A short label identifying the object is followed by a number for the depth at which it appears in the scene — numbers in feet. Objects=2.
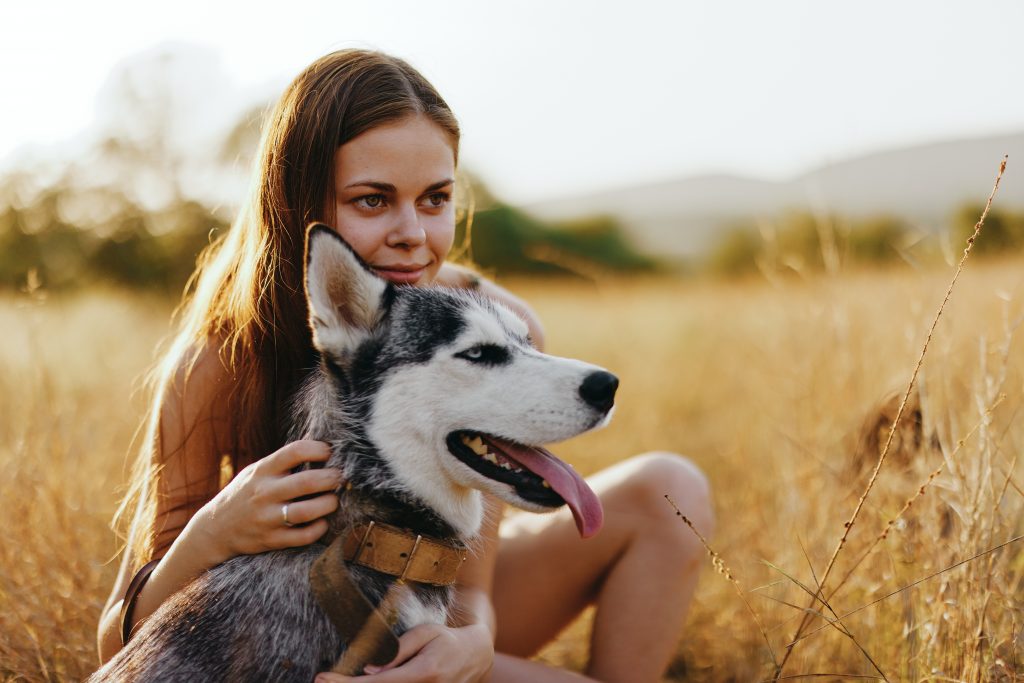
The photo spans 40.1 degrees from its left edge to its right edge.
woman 4.13
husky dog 3.56
